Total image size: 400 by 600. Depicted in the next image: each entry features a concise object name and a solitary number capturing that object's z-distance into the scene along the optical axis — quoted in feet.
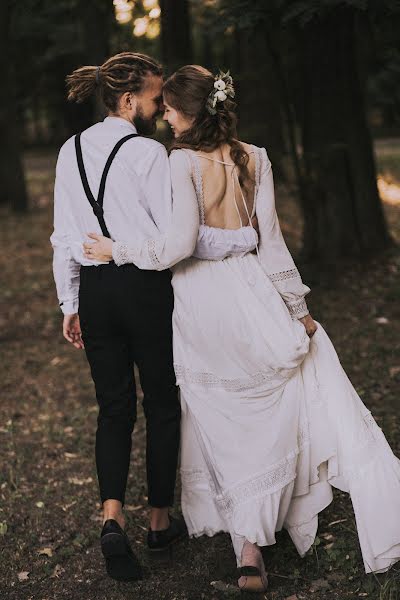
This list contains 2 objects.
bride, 12.13
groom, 12.25
